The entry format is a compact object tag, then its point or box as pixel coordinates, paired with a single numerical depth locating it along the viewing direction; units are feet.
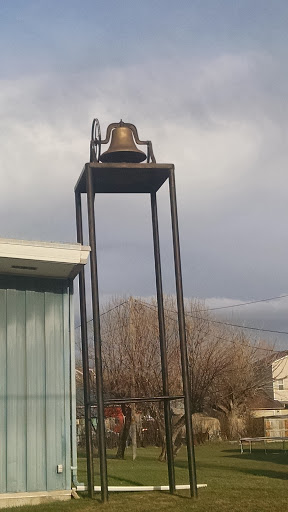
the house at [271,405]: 135.64
